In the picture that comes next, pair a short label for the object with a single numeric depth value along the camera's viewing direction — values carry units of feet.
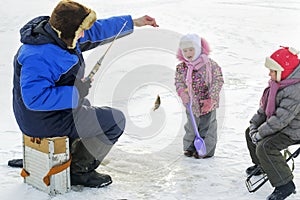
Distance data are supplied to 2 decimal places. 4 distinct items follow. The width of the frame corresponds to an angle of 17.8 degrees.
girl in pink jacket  26.57
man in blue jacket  21.21
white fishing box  22.35
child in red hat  21.90
